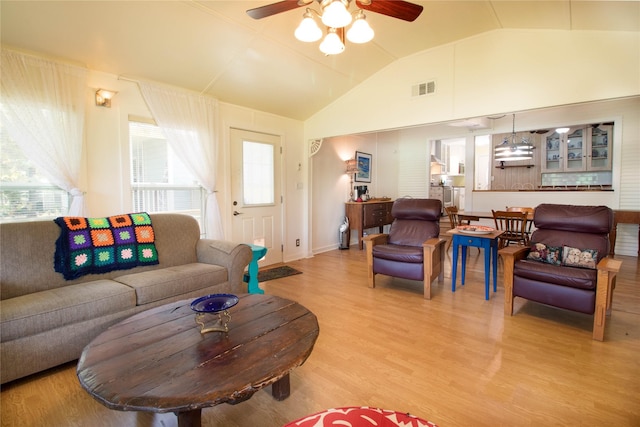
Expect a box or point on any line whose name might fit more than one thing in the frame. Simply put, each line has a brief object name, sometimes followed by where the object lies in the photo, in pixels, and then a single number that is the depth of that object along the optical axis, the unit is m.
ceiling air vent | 3.69
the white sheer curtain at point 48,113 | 2.47
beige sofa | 1.83
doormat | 4.12
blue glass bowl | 1.59
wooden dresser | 6.03
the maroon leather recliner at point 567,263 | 2.42
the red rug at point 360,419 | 1.01
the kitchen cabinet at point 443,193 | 8.35
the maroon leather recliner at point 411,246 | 3.34
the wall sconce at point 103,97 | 2.98
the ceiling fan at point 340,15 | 1.73
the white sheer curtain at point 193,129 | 3.40
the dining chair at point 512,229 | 4.32
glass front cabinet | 6.16
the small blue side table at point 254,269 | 3.22
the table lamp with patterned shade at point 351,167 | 6.18
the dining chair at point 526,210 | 4.68
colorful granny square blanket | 2.37
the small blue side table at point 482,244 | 3.25
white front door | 4.32
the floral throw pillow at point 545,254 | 2.94
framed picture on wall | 6.63
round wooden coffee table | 1.08
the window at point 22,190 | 2.54
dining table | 4.86
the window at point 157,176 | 3.35
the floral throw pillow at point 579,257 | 2.75
